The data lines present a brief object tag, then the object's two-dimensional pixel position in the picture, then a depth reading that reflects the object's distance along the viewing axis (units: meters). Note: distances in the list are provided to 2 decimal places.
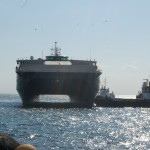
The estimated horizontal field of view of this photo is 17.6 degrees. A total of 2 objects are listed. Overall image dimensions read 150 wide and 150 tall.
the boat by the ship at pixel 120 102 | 111.69
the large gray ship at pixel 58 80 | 87.94
